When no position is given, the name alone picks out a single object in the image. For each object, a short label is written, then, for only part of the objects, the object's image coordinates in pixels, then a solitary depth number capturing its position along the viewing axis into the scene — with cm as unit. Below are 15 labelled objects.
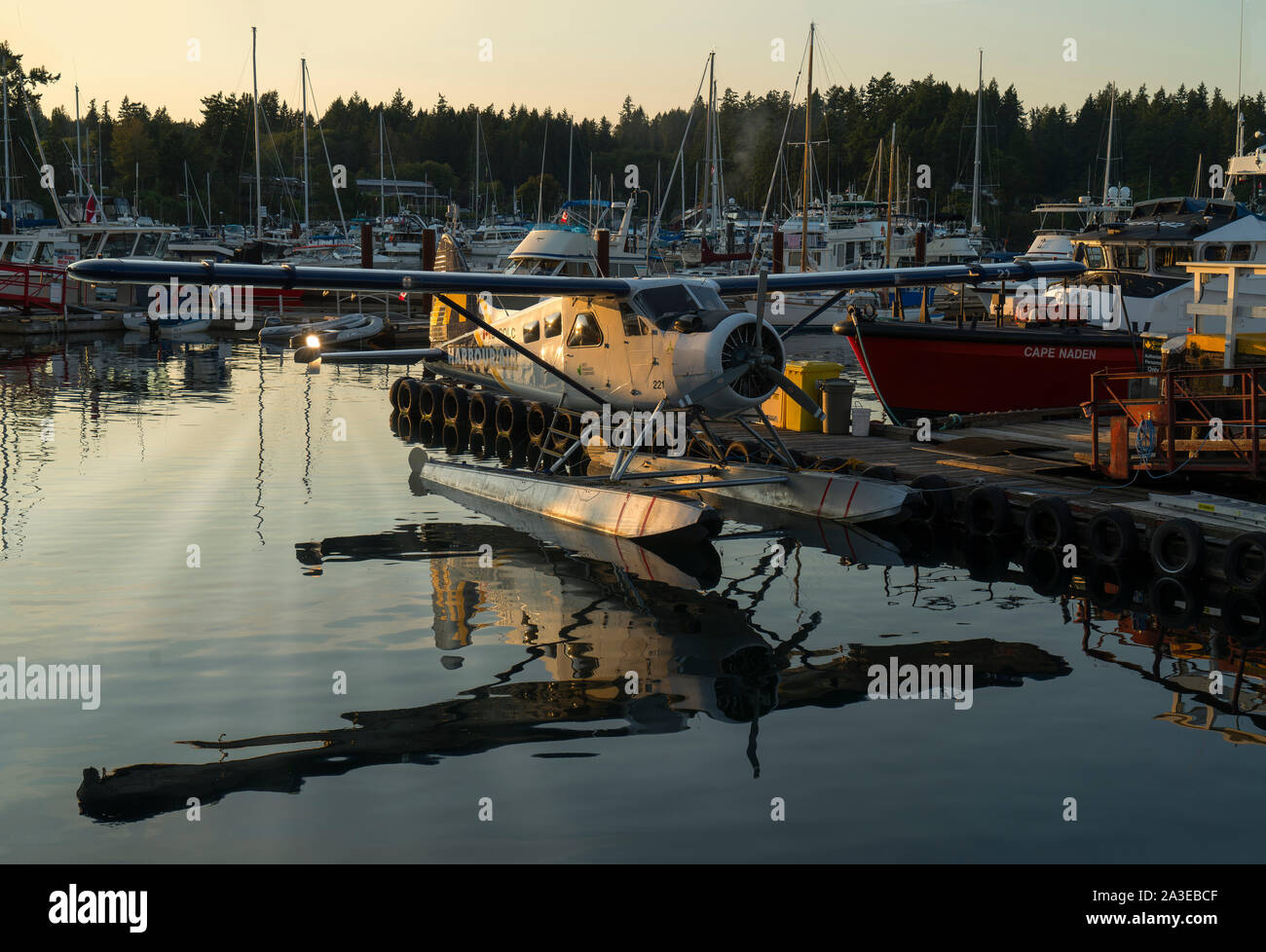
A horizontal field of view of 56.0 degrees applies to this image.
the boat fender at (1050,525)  1225
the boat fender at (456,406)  2364
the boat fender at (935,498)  1370
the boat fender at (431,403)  2405
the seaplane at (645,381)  1274
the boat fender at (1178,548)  1093
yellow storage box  1812
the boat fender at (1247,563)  1035
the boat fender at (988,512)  1302
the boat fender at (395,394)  2519
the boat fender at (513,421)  2203
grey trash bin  1812
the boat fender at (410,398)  2452
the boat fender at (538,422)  2138
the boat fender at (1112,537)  1153
